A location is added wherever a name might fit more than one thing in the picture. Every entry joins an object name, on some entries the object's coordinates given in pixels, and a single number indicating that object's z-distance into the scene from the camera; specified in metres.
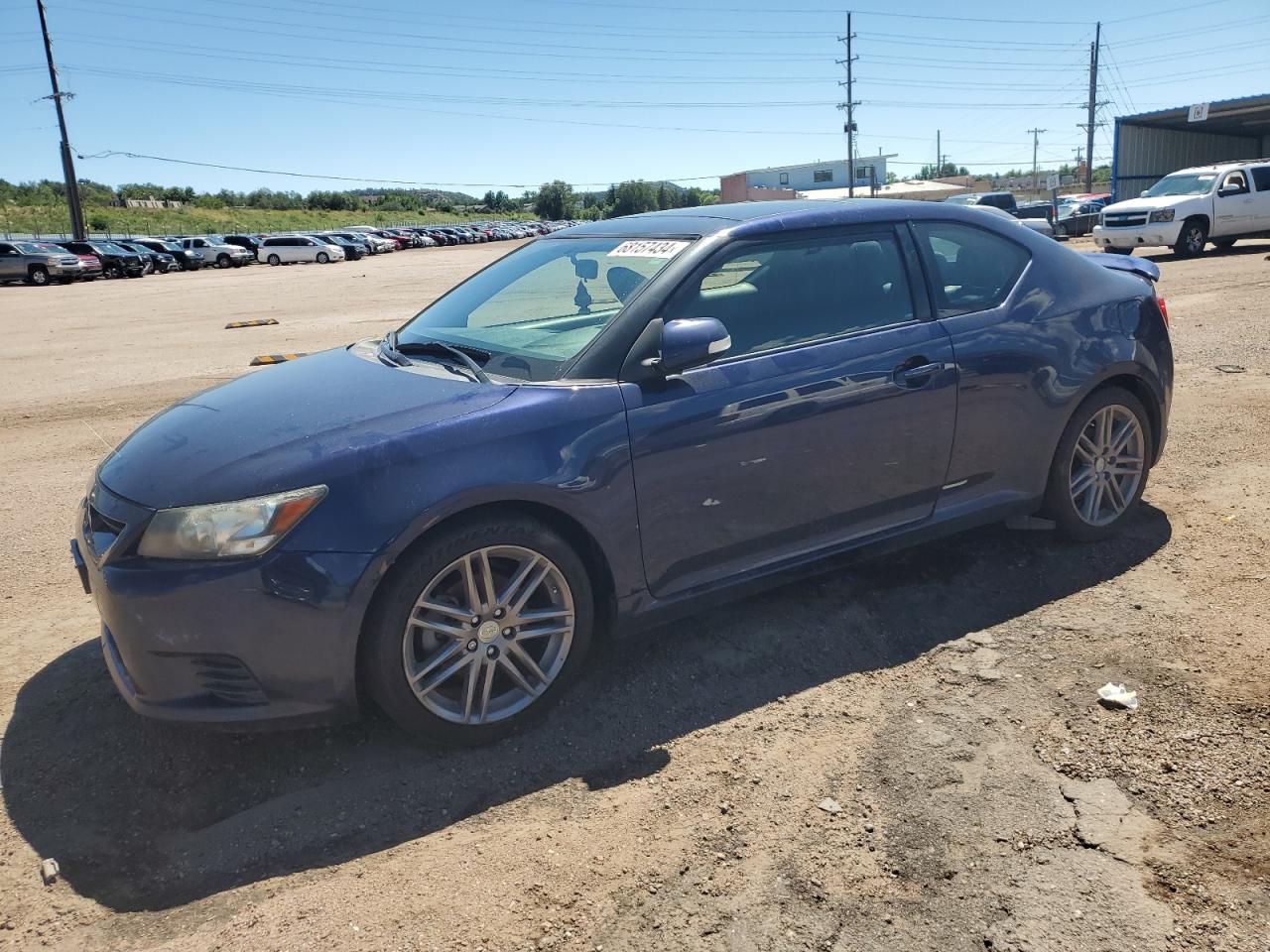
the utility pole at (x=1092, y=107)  70.56
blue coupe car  2.85
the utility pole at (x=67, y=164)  49.66
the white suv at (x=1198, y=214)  21.08
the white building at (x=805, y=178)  107.88
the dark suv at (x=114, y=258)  40.66
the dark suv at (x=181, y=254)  46.88
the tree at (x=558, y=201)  122.38
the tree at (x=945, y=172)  137.00
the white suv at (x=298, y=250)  50.78
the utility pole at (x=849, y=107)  73.56
